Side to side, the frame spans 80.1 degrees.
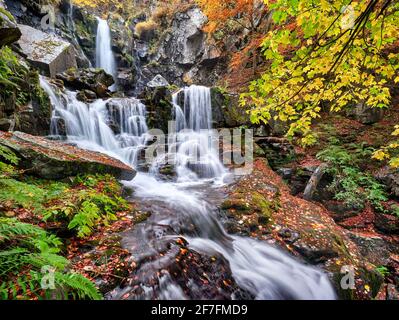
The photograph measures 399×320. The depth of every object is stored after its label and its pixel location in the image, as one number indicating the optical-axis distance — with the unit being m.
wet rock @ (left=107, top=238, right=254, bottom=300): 2.70
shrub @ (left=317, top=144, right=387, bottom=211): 7.61
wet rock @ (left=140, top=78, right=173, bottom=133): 12.01
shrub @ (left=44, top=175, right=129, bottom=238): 3.43
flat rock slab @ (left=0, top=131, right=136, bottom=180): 4.57
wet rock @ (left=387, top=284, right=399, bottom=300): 4.64
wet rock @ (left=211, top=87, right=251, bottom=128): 11.81
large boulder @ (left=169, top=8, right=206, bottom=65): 20.33
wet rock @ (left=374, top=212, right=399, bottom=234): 6.93
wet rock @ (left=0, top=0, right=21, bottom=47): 4.68
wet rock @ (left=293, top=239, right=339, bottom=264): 4.62
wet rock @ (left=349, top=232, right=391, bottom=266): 5.83
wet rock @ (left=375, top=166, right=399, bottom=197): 7.59
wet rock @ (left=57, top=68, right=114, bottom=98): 11.82
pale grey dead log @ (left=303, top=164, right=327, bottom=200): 8.16
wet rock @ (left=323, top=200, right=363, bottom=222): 7.55
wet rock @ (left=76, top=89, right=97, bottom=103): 10.80
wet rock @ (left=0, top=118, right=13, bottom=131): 5.61
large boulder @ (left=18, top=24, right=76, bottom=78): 11.27
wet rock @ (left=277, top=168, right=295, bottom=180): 9.33
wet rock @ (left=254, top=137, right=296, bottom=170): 10.04
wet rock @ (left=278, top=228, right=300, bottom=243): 5.07
